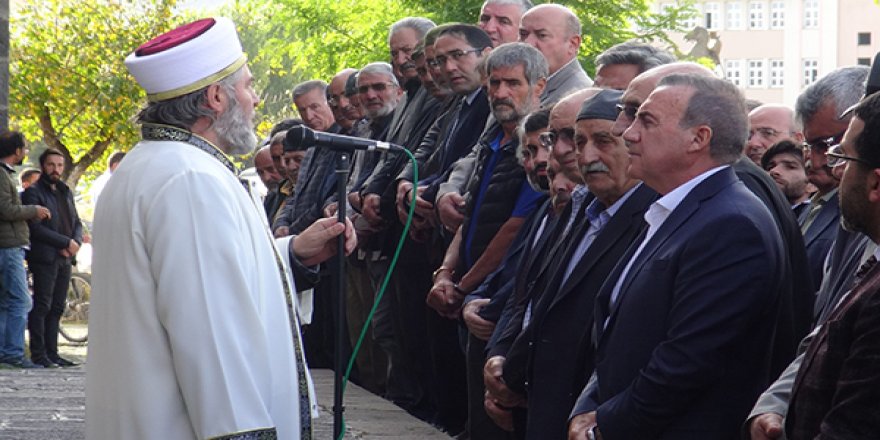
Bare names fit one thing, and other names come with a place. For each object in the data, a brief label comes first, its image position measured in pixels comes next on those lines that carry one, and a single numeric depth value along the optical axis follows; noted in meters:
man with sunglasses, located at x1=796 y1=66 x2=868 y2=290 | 5.52
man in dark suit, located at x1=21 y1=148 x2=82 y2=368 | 15.70
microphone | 5.27
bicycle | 23.22
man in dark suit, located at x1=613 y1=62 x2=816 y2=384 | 4.71
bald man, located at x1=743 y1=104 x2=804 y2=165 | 7.02
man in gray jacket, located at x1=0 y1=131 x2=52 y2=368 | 14.83
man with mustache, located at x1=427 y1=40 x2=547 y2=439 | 7.39
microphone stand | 5.32
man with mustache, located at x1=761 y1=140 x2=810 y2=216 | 6.60
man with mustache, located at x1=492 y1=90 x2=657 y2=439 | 5.45
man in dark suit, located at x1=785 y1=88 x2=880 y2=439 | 3.35
